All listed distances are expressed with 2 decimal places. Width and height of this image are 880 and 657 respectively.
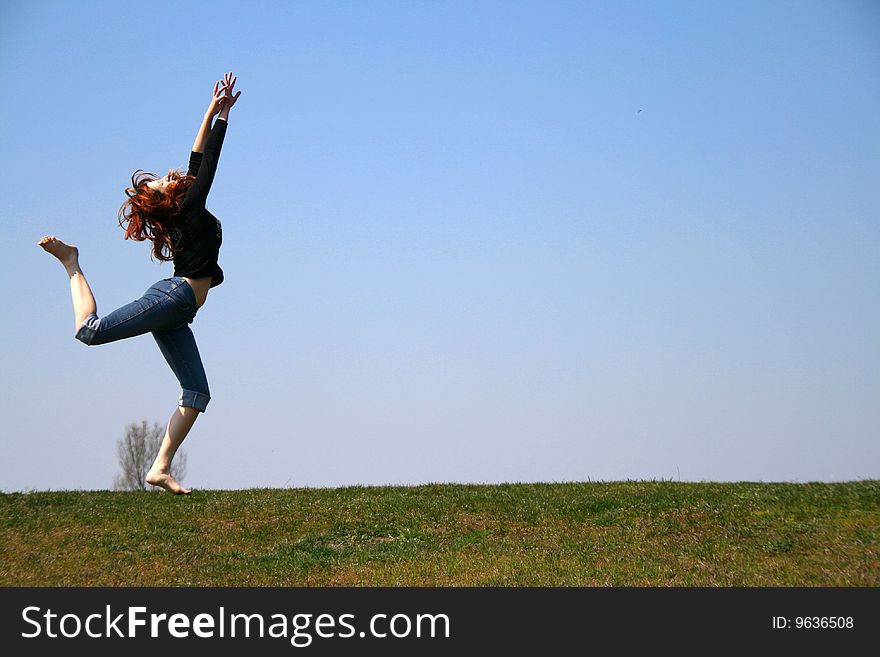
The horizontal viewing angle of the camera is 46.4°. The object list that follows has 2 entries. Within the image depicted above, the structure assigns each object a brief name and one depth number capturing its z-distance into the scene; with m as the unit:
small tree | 37.19
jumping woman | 7.95
